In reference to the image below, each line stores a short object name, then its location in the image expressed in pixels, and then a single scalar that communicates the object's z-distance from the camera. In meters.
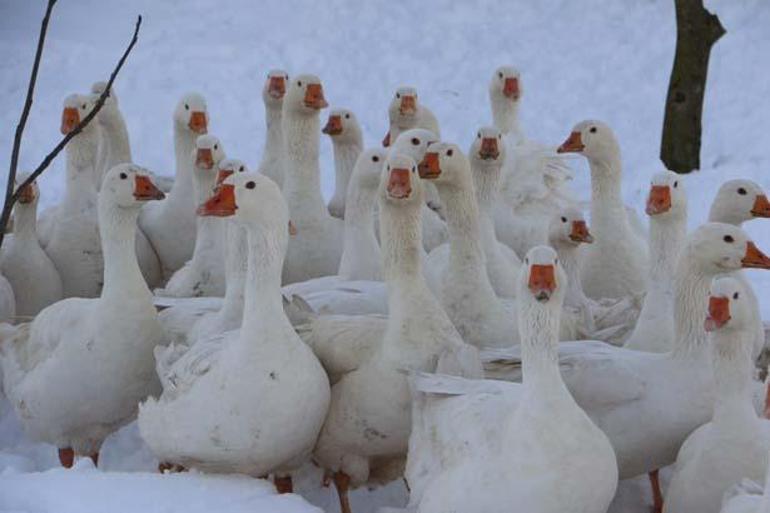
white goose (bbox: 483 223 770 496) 14.62
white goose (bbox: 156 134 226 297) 18.36
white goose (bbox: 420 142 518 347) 16.56
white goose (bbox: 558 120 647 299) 19.08
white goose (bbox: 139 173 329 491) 14.26
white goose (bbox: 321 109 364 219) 20.84
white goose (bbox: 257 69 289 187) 21.39
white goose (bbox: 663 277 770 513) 13.52
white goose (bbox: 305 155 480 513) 14.82
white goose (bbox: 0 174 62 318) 19.28
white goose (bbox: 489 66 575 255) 20.45
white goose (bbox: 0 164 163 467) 16.02
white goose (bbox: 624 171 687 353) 16.16
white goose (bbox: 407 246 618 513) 12.56
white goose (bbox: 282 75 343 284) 19.22
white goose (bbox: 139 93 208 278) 20.41
